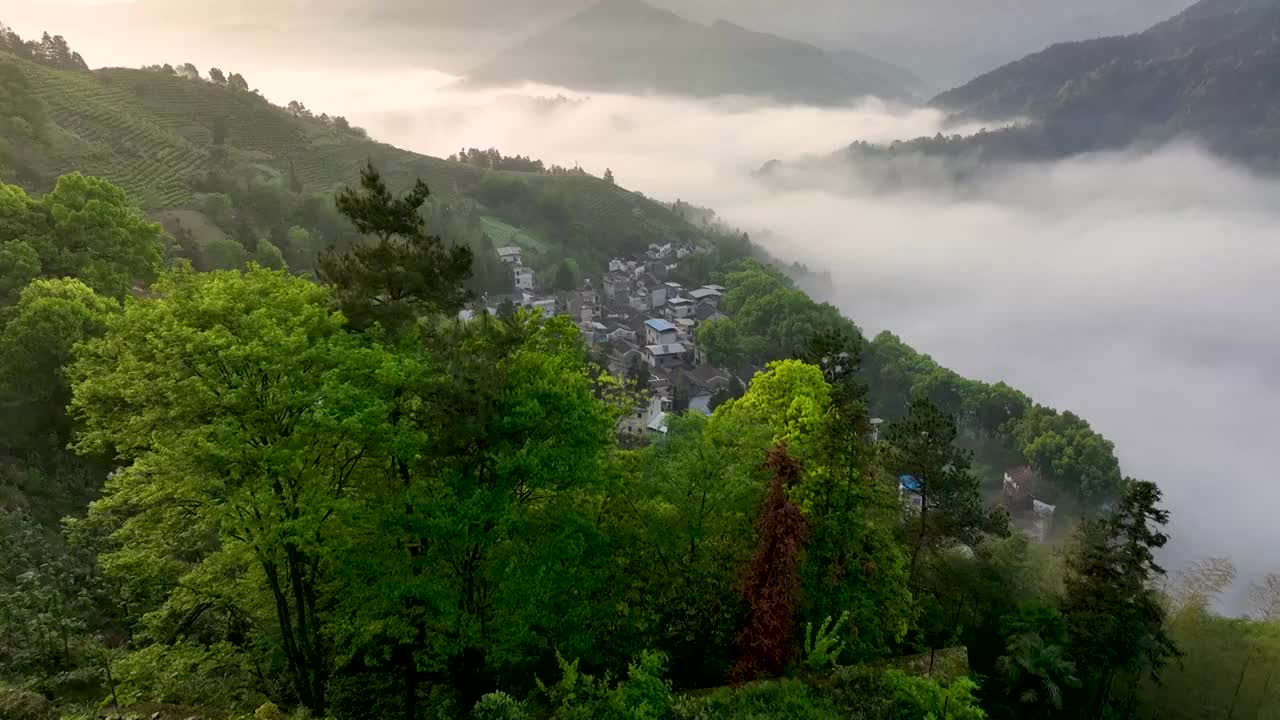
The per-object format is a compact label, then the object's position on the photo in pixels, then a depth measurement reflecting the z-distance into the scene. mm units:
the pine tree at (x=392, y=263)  19844
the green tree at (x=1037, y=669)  22422
